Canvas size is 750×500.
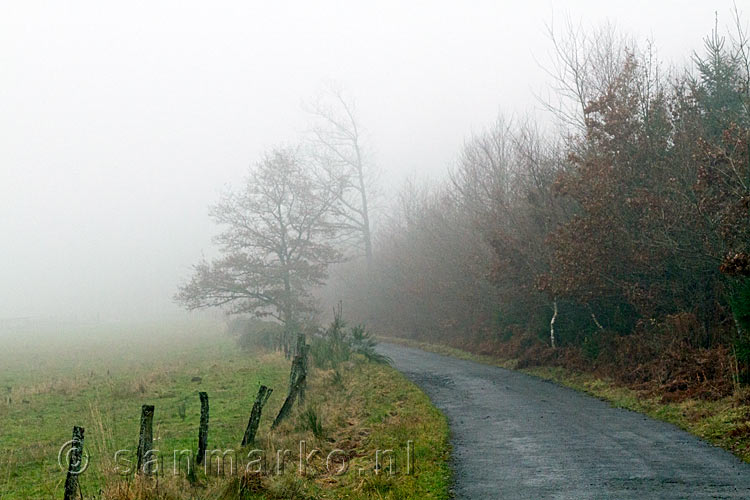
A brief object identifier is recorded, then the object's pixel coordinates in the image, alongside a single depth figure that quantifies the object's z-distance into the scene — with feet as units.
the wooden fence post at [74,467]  23.98
